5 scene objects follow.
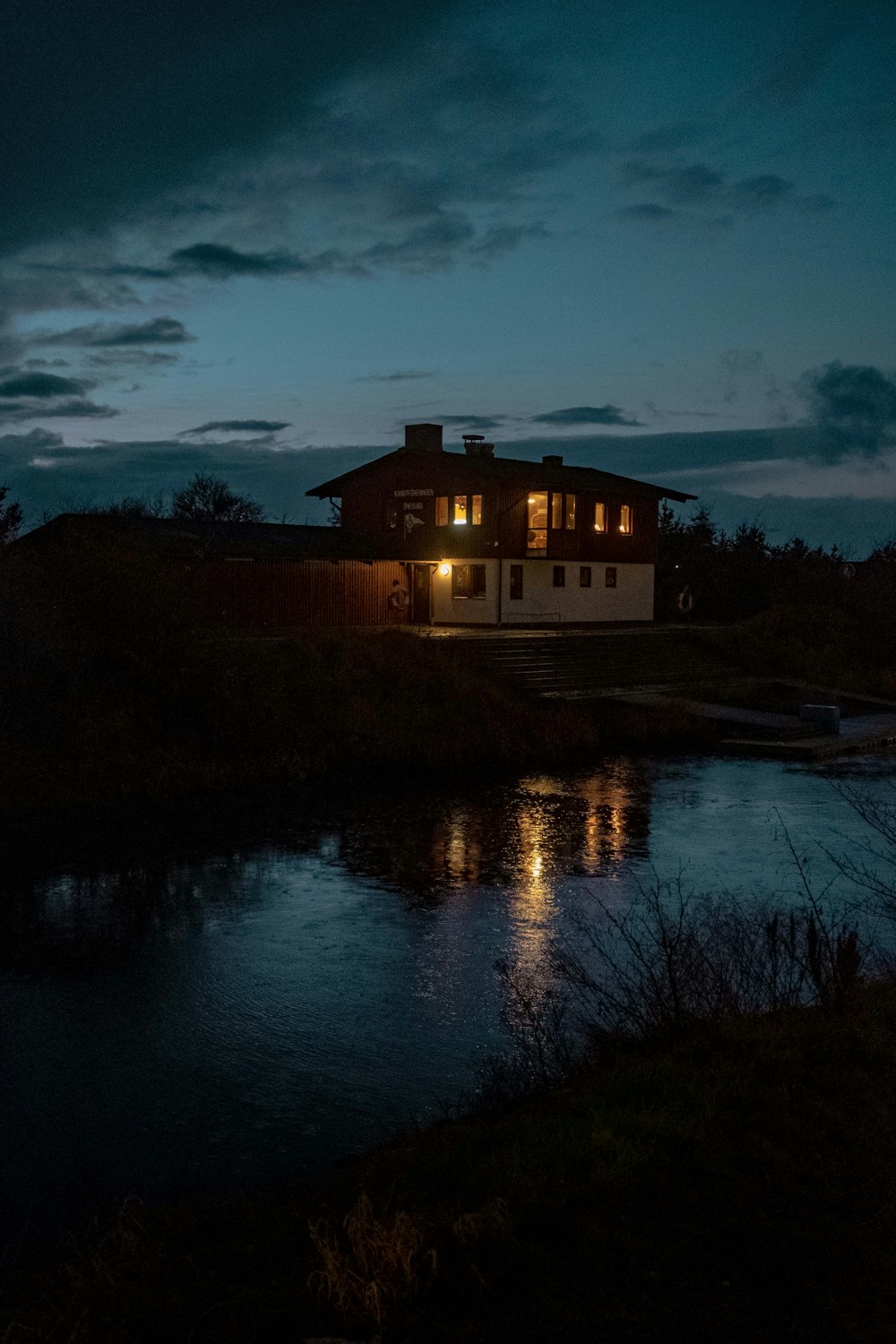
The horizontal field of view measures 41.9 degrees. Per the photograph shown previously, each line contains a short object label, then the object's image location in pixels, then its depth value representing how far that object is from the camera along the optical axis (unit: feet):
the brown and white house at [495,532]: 152.87
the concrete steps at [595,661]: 110.73
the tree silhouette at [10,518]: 150.56
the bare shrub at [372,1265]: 15.67
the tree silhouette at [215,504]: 213.66
